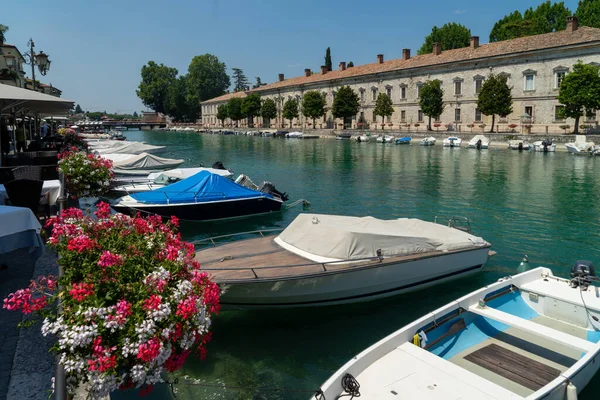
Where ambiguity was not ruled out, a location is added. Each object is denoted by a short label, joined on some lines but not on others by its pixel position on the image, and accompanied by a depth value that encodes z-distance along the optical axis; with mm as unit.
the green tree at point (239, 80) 170900
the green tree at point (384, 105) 74500
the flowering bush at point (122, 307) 3816
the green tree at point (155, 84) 145875
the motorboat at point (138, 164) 23703
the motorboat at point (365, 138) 69188
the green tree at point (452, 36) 90938
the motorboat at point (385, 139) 64562
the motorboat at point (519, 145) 48906
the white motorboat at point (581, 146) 42656
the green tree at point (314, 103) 87812
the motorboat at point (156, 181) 19000
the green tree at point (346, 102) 80312
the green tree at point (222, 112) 121188
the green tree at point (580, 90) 46438
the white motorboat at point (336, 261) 8734
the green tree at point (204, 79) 143625
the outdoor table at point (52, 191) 12312
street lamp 19906
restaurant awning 11289
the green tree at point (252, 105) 107250
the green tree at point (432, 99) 65938
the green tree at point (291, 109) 95250
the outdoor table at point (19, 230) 6832
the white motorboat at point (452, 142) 55156
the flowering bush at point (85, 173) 13266
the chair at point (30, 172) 13020
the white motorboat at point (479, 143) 51781
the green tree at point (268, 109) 103375
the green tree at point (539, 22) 80438
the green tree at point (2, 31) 43684
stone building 54438
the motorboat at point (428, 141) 58812
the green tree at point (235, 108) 113812
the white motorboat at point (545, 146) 46219
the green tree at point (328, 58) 115375
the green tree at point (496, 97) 56062
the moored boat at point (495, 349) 5480
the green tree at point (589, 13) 73125
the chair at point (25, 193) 10109
